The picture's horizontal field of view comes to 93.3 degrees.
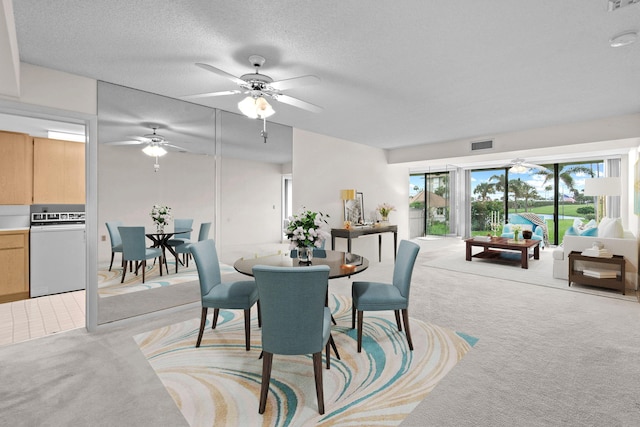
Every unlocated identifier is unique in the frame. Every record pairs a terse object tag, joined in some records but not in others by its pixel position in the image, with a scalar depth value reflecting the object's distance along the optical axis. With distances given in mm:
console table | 5641
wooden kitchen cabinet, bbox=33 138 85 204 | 4355
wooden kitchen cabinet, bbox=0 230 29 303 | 3904
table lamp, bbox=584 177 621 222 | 5129
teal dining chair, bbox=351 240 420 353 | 2580
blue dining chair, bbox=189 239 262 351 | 2613
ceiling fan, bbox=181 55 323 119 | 2543
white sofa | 4293
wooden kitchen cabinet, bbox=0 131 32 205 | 4086
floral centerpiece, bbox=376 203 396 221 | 6984
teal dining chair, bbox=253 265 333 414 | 1794
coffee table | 5797
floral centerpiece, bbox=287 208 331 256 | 2791
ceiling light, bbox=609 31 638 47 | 2234
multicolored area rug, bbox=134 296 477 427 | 1864
